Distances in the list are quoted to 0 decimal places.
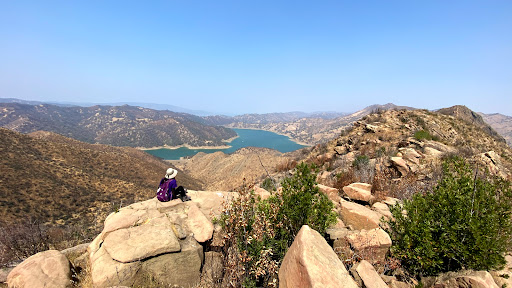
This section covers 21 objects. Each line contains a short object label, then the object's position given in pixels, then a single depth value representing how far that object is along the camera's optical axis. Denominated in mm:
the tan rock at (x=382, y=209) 6616
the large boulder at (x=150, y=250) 4543
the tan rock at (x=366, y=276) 3346
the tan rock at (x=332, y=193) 7516
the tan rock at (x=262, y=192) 7743
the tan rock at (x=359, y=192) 7610
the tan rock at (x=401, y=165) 10458
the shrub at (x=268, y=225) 4031
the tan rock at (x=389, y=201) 7492
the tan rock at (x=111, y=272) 4387
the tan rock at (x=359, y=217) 5879
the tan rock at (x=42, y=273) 4668
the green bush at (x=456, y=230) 3539
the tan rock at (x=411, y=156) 11514
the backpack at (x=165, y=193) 7426
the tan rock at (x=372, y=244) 4340
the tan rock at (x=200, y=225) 5598
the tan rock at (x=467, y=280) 3076
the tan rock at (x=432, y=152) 12270
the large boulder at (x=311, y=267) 2848
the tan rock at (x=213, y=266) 4551
